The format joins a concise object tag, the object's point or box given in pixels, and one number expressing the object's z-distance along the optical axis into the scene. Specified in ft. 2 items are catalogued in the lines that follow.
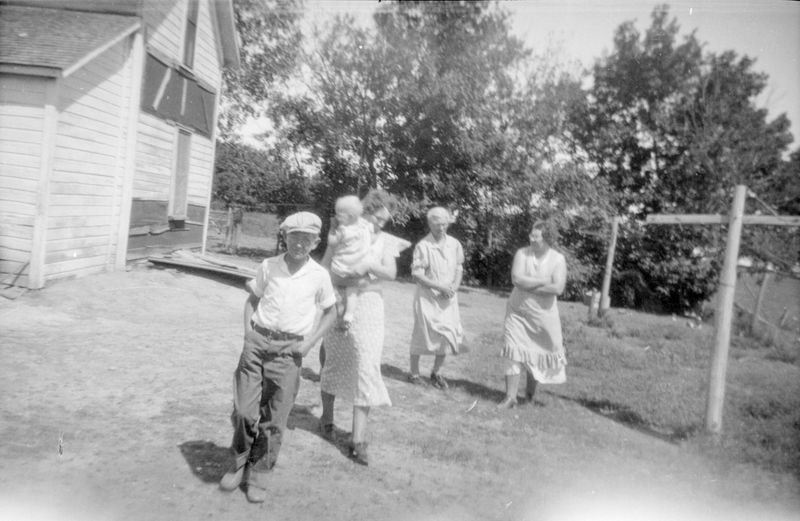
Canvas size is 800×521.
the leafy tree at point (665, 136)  70.23
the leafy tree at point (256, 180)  73.61
